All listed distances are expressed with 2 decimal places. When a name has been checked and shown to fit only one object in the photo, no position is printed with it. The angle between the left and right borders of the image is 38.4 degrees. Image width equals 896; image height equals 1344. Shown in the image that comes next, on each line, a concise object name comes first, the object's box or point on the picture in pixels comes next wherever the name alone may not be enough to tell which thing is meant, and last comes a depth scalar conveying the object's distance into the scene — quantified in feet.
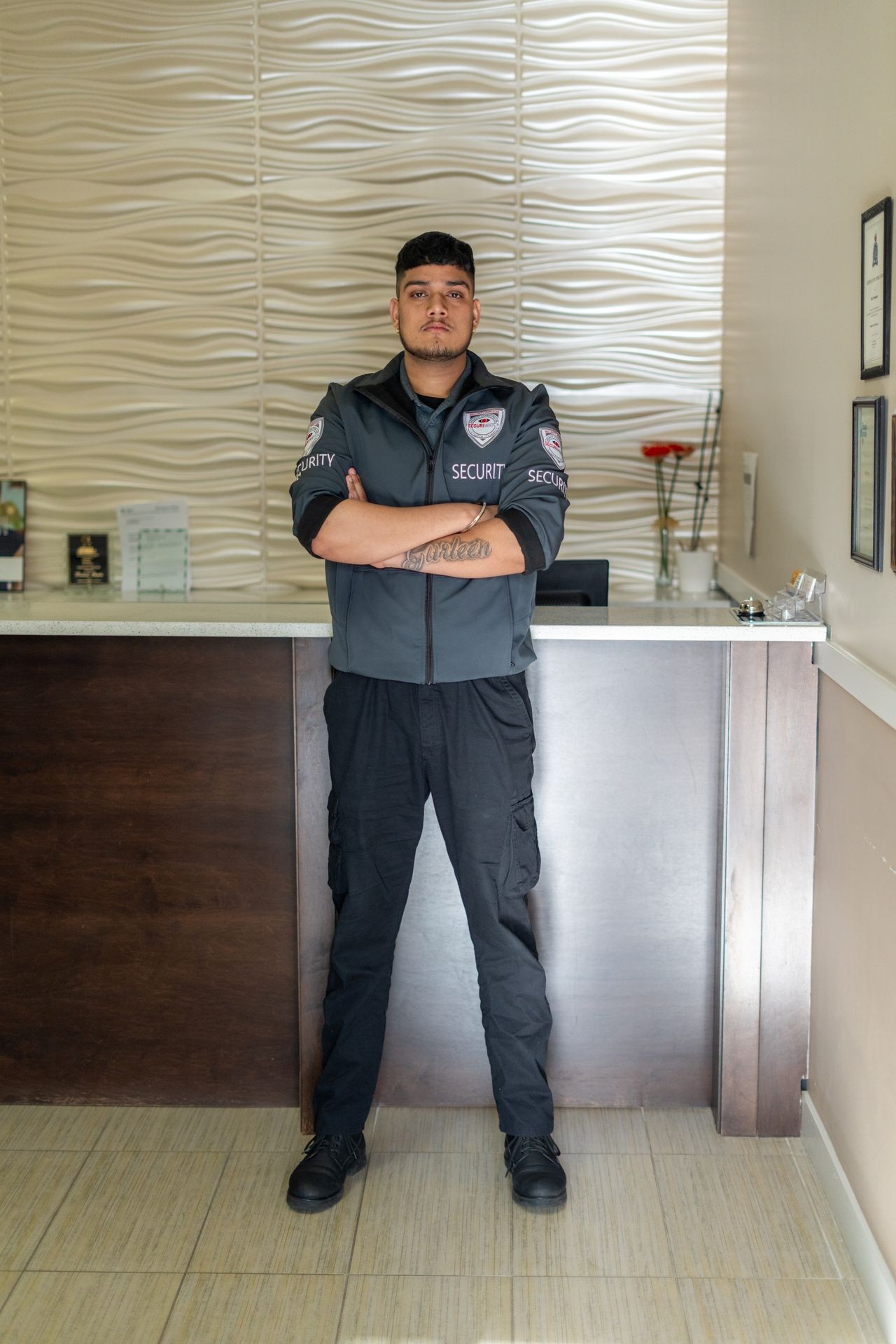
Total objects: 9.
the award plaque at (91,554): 13.48
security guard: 7.82
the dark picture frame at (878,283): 6.88
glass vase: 13.41
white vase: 12.85
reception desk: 8.69
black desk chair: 9.43
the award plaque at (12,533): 13.42
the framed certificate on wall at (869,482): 7.12
